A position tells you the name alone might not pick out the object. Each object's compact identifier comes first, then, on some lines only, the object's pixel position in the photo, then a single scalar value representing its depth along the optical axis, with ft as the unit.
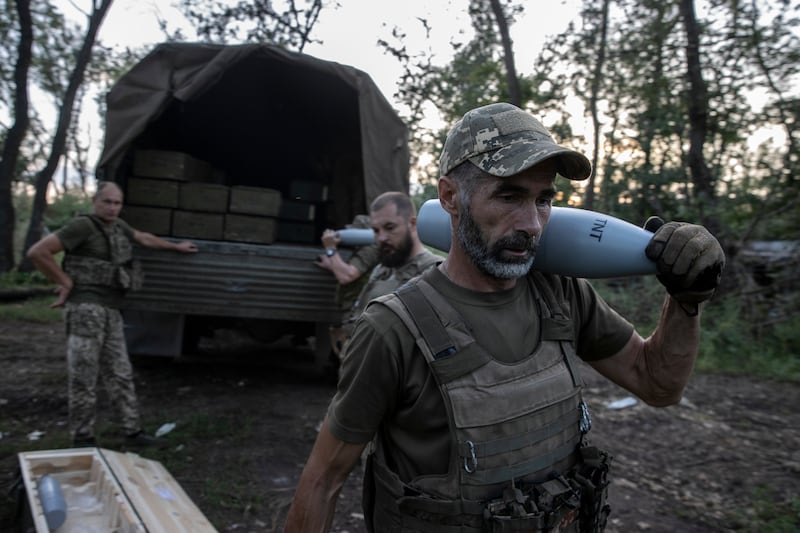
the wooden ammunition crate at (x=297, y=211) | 20.56
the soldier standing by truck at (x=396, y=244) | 11.00
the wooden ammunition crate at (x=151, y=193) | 16.93
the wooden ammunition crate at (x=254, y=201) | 17.38
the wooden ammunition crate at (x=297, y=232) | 20.45
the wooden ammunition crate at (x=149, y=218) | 16.72
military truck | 15.55
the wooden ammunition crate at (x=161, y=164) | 17.12
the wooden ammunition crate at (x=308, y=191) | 22.22
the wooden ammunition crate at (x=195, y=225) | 17.06
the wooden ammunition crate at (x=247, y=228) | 17.28
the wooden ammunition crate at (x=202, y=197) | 17.12
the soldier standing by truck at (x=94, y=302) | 12.58
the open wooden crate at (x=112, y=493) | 8.67
